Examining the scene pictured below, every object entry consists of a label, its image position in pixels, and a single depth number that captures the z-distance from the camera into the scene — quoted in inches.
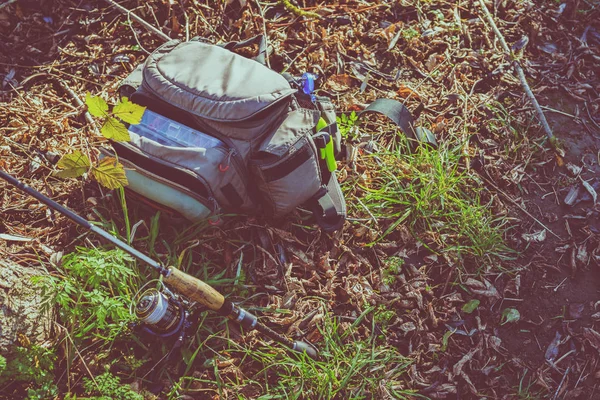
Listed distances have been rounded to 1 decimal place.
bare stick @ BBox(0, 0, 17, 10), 143.3
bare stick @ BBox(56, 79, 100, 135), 131.1
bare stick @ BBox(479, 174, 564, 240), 133.6
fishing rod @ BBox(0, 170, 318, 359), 86.0
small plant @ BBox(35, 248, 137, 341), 100.7
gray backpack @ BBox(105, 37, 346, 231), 108.2
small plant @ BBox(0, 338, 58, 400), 94.1
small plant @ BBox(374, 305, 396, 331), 118.3
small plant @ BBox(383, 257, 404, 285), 122.6
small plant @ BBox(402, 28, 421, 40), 160.6
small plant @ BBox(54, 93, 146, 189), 92.7
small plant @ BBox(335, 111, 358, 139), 139.3
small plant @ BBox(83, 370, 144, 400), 96.0
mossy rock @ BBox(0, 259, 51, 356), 98.1
